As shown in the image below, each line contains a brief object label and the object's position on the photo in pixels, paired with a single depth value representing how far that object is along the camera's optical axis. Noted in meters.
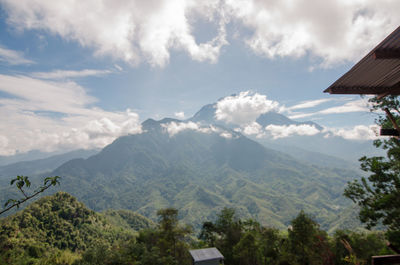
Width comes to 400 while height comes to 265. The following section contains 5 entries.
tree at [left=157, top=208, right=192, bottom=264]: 27.09
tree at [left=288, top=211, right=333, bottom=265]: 22.85
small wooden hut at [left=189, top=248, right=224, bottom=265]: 26.19
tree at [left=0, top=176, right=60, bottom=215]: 3.63
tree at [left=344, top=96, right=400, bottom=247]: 12.58
